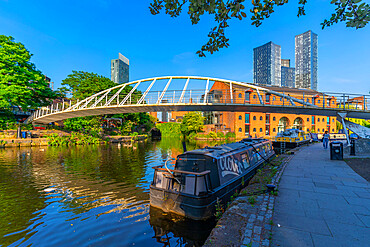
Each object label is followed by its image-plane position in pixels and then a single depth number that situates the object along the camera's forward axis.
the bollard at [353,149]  13.19
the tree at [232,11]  3.01
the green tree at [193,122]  54.81
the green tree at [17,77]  24.98
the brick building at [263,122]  50.94
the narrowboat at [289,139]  23.54
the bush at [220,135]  49.25
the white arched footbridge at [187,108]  16.62
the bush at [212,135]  48.94
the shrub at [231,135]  49.76
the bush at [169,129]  70.44
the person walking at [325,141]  18.50
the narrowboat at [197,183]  5.75
